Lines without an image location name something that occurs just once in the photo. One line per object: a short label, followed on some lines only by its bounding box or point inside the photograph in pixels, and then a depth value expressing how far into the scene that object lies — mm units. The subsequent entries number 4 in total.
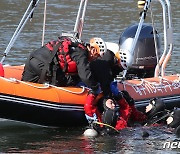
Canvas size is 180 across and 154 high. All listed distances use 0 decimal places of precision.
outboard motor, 24359
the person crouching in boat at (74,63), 20047
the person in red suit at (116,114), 19984
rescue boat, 19672
